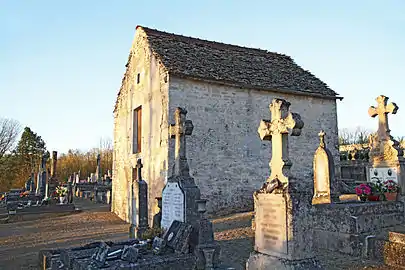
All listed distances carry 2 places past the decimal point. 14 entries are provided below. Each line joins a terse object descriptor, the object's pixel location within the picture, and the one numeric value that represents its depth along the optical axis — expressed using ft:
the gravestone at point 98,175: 106.91
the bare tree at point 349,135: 170.63
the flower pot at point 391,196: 29.91
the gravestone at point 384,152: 32.81
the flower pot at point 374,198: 30.01
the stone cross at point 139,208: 30.68
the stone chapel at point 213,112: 42.22
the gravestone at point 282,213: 15.12
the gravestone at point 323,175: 29.86
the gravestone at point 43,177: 69.92
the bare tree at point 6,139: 128.47
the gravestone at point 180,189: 22.72
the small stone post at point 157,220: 26.84
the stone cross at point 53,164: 68.59
